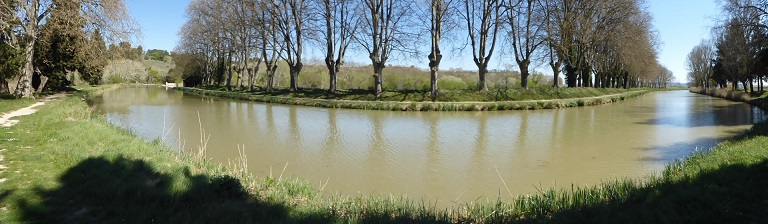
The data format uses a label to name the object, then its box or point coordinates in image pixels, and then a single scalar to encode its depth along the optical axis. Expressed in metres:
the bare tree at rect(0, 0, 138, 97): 15.95
